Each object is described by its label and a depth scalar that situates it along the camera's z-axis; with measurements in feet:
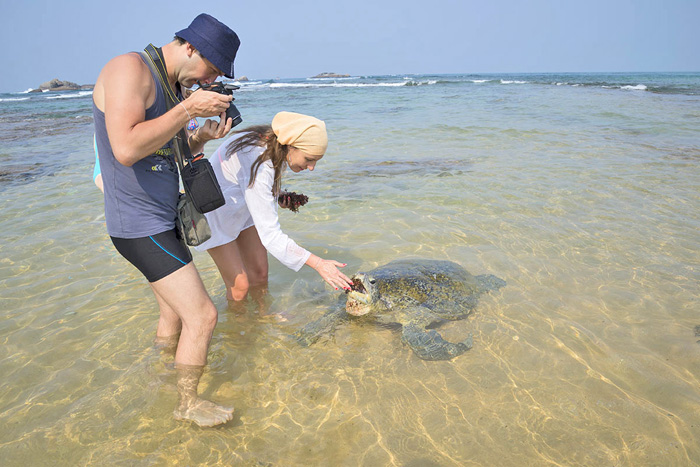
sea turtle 11.08
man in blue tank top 6.66
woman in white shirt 9.12
